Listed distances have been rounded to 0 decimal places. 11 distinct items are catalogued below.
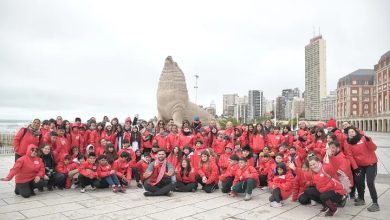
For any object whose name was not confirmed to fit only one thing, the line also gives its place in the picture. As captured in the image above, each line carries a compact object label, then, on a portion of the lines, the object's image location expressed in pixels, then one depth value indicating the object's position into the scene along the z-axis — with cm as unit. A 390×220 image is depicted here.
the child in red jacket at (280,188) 523
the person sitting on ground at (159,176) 585
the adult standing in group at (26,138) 609
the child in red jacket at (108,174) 619
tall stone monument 1193
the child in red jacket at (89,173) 618
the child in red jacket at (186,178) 628
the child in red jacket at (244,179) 568
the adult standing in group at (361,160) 496
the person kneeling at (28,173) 563
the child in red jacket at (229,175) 617
